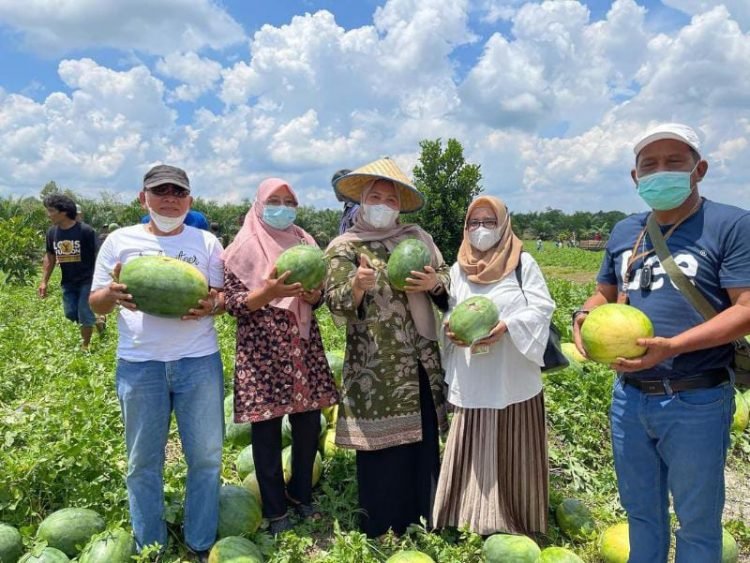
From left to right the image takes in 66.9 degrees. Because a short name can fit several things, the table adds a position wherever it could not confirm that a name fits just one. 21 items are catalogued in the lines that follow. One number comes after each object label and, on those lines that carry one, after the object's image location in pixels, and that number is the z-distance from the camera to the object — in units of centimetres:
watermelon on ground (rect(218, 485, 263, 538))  347
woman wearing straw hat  350
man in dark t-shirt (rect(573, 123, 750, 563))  242
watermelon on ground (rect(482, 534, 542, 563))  315
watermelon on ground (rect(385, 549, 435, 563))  298
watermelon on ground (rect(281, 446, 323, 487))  409
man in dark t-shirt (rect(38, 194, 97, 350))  786
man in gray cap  305
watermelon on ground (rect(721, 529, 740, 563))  326
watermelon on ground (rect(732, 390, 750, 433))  513
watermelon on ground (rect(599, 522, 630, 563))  327
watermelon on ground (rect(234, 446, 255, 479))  421
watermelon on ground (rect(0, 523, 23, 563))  317
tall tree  1956
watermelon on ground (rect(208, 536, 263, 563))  308
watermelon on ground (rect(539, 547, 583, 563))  302
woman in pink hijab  345
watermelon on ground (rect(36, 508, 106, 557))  326
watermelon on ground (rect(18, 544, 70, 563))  301
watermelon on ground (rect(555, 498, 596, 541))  362
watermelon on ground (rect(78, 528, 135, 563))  304
